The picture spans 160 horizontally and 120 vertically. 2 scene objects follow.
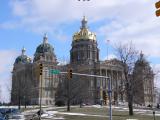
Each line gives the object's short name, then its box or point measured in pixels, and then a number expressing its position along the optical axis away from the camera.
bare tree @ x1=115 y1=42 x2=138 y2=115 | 52.28
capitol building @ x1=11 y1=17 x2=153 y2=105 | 136.50
